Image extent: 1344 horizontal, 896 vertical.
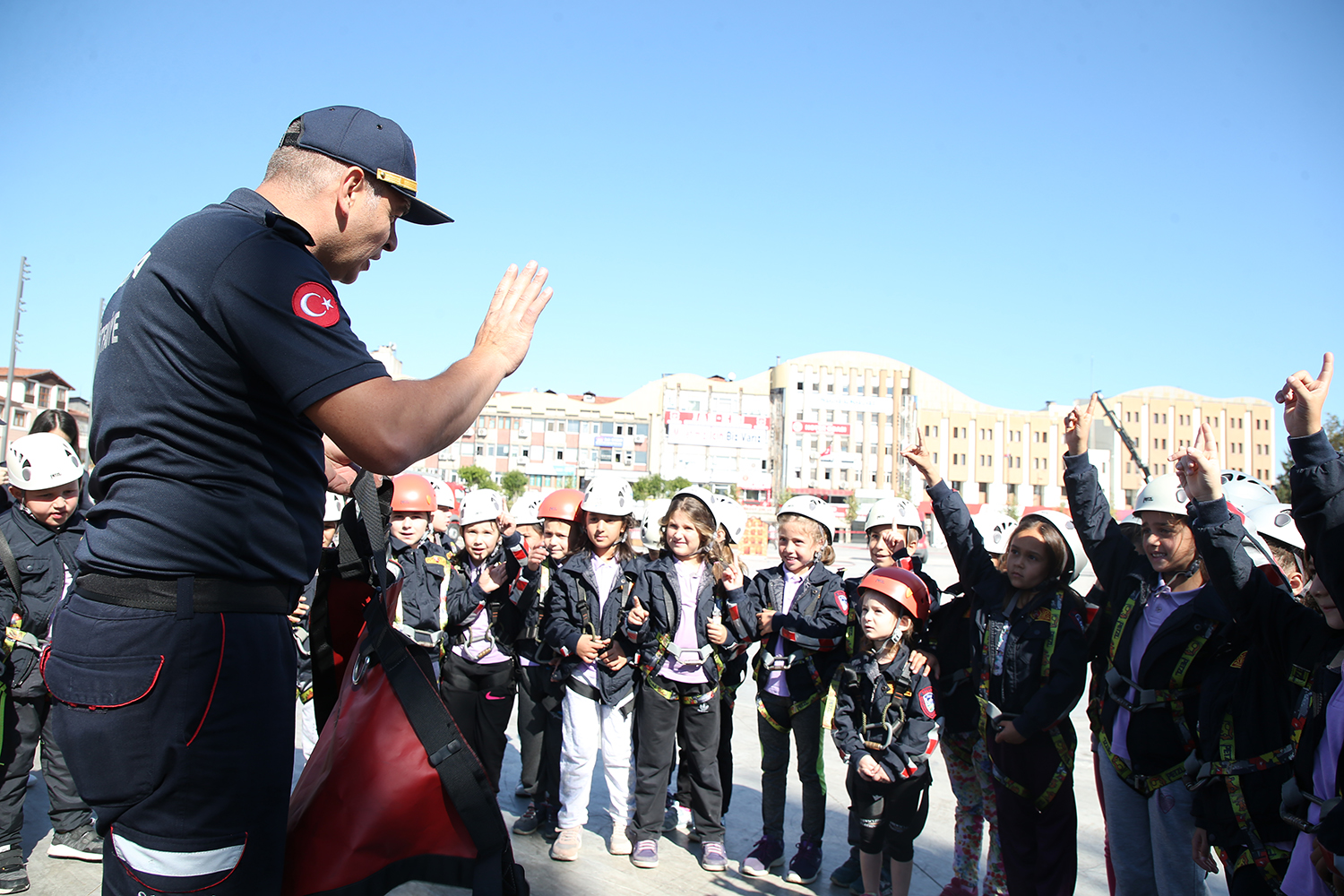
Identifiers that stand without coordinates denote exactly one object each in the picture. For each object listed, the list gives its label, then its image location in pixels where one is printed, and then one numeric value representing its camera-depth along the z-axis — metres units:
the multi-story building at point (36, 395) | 48.97
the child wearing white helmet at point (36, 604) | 4.37
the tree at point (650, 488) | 60.22
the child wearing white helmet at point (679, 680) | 4.88
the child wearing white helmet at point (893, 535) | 5.57
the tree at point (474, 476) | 61.66
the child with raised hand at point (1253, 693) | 2.94
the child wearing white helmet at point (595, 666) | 4.90
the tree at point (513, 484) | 62.47
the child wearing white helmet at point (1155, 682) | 3.46
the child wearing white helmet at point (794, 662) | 4.71
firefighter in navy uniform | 1.42
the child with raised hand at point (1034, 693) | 3.88
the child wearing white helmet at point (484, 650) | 5.50
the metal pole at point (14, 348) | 26.62
